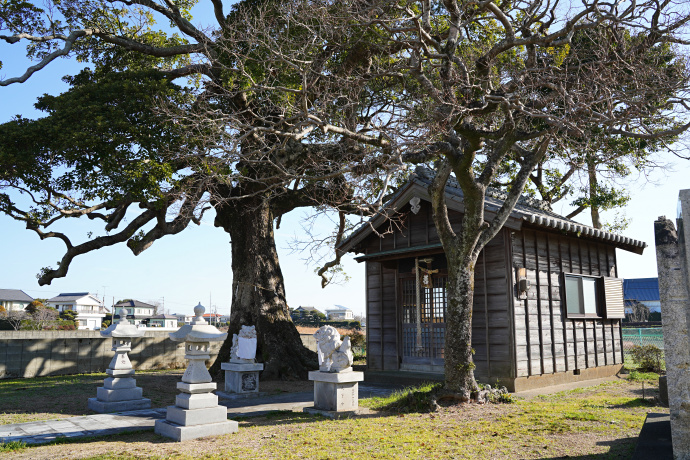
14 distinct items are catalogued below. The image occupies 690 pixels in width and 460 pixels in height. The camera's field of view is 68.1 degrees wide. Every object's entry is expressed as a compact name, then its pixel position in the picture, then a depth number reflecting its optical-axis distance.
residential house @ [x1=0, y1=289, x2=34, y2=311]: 60.41
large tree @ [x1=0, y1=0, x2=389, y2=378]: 11.45
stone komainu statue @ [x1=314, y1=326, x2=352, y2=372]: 8.82
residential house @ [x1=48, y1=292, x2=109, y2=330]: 72.69
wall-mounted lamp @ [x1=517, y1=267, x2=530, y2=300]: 11.52
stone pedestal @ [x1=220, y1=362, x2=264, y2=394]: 11.68
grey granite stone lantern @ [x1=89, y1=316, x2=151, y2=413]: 9.67
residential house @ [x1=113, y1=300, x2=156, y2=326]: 78.75
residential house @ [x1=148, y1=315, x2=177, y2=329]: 74.19
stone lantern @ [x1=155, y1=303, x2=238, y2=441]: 7.30
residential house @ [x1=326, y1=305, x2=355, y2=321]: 115.46
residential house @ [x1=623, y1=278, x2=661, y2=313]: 47.81
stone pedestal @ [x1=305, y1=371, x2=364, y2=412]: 8.65
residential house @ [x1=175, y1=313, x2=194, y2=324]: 93.45
